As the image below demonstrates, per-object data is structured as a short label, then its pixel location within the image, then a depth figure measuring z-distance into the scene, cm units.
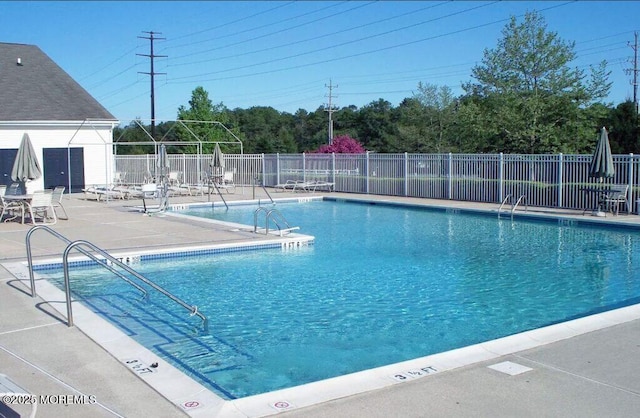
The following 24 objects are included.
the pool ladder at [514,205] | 1951
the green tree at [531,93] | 2877
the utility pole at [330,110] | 5494
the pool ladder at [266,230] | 1473
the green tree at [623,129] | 3500
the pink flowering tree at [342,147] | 3853
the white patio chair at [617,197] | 1833
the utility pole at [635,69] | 5809
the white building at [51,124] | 2647
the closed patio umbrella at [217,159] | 2694
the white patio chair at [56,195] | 1694
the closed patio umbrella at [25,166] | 1758
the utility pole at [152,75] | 4747
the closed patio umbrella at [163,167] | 2003
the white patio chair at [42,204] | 1617
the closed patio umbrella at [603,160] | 1814
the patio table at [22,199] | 1648
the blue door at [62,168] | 2754
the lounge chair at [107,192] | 2405
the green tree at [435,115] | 4353
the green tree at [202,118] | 4362
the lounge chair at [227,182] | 2899
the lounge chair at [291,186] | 2864
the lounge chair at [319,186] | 2875
